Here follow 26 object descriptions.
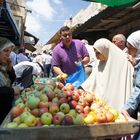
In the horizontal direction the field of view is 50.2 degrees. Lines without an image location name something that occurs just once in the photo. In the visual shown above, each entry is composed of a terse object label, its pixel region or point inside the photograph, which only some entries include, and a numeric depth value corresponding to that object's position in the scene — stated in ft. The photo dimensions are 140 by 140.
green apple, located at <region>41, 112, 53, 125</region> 4.74
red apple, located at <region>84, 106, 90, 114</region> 5.36
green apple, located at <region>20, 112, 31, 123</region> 4.74
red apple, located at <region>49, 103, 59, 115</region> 5.05
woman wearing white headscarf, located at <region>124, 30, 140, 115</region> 4.87
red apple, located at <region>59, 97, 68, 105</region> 5.32
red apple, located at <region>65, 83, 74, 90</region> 6.14
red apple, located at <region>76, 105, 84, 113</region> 5.32
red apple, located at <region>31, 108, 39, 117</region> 5.01
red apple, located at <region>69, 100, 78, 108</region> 5.43
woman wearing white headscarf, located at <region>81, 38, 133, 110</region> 6.47
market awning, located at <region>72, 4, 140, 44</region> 11.13
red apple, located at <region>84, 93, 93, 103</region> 5.71
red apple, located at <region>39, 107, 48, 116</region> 4.98
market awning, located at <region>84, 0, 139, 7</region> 6.50
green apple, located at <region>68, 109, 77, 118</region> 4.93
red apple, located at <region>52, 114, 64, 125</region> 4.71
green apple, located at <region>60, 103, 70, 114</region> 5.09
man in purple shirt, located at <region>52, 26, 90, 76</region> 8.75
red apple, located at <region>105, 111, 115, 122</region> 4.93
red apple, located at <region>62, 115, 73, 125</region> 4.63
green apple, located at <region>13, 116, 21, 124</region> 4.73
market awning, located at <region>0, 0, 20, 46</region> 11.42
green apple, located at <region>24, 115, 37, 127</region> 4.62
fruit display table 4.24
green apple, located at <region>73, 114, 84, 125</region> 4.69
